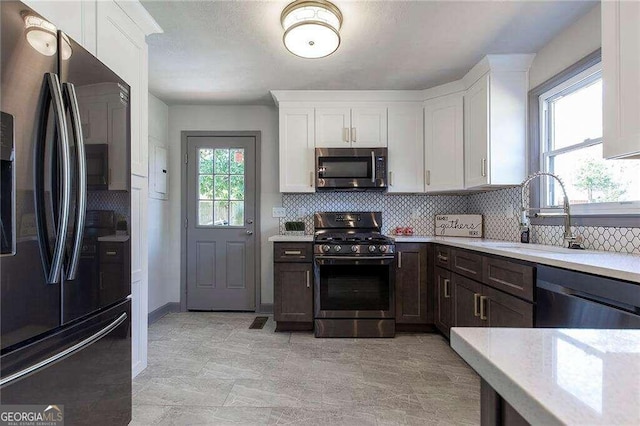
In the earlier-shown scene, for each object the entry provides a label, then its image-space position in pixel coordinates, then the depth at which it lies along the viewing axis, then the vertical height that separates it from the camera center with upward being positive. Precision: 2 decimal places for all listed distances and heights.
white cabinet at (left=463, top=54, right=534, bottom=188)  2.64 +0.77
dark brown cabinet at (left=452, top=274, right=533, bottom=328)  1.78 -0.58
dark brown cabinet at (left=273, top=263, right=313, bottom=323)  3.04 -0.72
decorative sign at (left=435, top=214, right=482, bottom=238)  3.25 -0.10
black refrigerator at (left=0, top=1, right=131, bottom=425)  0.90 -0.01
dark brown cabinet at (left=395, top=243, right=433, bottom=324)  3.05 -0.66
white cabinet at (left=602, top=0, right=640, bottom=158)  1.33 +0.60
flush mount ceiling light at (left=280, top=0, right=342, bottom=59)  1.92 +1.16
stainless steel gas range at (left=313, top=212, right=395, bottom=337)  2.96 -0.66
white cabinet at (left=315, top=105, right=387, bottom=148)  3.33 +0.91
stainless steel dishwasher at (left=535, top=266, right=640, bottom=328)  1.15 -0.35
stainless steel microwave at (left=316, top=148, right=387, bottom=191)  3.24 +0.48
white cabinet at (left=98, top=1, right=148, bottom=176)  1.71 +0.91
